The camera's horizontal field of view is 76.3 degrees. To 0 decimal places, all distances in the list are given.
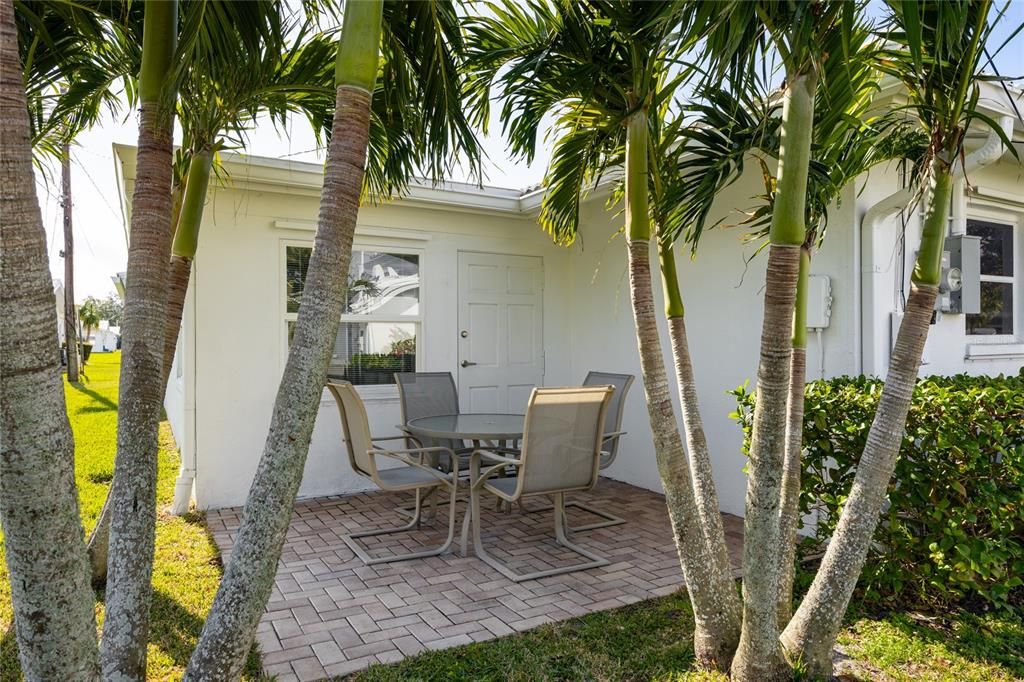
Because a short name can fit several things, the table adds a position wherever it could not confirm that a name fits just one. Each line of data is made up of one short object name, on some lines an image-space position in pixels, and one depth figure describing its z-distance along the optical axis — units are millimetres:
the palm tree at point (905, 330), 2357
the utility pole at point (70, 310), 16708
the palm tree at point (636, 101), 2662
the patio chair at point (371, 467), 4293
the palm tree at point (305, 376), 1776
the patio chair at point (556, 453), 4016
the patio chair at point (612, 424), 4973
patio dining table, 4473
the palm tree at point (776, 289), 2191
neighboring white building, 48175
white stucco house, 4484
